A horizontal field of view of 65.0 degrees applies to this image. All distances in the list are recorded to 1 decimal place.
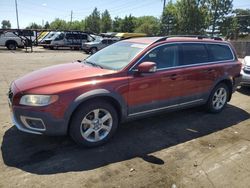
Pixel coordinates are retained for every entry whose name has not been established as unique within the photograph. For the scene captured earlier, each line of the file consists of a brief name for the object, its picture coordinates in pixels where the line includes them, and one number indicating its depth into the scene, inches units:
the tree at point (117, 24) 2323.0
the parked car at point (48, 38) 752.0
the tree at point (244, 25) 2035.1
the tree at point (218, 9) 1149.1
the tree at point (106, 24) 2371.0
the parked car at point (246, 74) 222.0
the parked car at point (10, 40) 680.3
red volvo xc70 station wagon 105.4
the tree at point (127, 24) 2254.7
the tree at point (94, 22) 2502.9
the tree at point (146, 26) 1754.0
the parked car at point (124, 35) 826.1
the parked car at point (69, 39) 742.4
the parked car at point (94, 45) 645.7
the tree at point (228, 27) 1250.7
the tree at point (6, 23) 4181.6
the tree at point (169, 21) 1261.0
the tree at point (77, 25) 3013.2
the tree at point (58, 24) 3228.0
